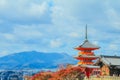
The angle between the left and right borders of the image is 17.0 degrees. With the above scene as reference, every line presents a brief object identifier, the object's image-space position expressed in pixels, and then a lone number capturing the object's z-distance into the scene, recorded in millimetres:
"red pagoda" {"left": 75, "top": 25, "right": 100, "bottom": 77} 79375
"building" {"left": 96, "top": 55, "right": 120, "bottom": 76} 75469
